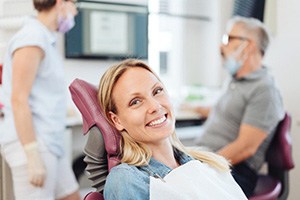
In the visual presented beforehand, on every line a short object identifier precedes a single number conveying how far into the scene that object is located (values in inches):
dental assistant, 57.4
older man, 78.8
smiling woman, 45.4
